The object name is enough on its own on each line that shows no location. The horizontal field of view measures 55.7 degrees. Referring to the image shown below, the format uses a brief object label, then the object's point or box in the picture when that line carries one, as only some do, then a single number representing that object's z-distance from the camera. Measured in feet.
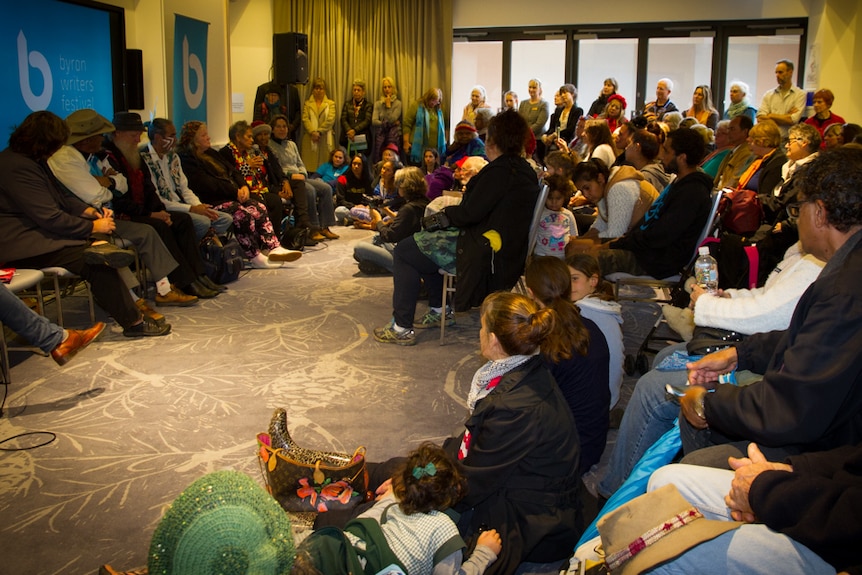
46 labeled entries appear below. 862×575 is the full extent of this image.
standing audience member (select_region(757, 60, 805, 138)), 28.86
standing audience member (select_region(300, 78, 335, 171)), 35.24
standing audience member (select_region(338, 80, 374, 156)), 35.45
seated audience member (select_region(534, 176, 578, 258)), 16.16
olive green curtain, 36.65
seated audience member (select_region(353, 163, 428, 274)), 16.74
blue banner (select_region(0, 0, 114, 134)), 18.48
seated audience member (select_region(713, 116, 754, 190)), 19.16
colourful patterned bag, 8.00
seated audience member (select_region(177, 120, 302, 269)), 21.04
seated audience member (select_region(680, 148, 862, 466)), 5.98
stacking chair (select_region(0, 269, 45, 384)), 12.54
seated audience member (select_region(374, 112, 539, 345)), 14.48
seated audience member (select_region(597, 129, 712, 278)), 14.08
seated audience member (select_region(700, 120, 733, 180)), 20.59
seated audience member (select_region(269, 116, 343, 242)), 25.70
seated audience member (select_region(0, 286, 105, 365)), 12.19
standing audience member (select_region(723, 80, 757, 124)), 30.66
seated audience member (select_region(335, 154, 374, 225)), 31.48
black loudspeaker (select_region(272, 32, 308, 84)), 31.37
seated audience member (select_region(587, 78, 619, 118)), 33.12
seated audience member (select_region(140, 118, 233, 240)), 18.92
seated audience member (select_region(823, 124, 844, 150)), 19.44
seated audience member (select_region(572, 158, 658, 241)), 16.10
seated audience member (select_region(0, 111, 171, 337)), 13.99
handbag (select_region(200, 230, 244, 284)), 19.45
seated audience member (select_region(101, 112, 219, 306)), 17.40
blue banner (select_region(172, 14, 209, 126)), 24.57
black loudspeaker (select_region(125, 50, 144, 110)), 22.59
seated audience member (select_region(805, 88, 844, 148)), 25.26
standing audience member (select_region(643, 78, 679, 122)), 31.48
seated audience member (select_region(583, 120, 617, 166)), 23.13
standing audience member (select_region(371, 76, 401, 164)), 35.27
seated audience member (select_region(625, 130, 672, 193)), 18.01
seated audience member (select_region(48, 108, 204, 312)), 15.46
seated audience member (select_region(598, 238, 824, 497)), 8.60
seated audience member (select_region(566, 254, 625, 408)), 11.19
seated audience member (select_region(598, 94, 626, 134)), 29.69
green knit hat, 4.37
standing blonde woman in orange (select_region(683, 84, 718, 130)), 30.37
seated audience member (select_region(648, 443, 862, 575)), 5.27
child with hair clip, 6.39
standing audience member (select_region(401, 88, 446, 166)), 35.17
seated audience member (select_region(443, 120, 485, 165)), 24.18
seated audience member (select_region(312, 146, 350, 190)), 32.11
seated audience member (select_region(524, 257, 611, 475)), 9.10
